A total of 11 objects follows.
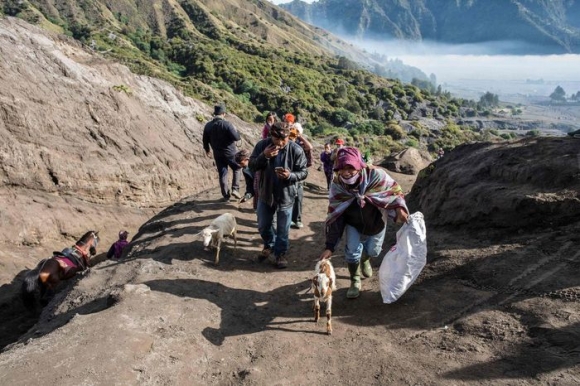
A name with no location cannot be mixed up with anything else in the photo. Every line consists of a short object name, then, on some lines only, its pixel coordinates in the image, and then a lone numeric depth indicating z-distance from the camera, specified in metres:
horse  7.30
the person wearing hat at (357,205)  5.12
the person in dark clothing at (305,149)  7.99
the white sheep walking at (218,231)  7.13
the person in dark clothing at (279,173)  6.17
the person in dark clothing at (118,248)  8.90
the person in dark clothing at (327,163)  12.07
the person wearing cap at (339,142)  11.51
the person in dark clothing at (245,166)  9.78
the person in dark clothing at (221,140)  9.55
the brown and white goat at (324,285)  4.95
